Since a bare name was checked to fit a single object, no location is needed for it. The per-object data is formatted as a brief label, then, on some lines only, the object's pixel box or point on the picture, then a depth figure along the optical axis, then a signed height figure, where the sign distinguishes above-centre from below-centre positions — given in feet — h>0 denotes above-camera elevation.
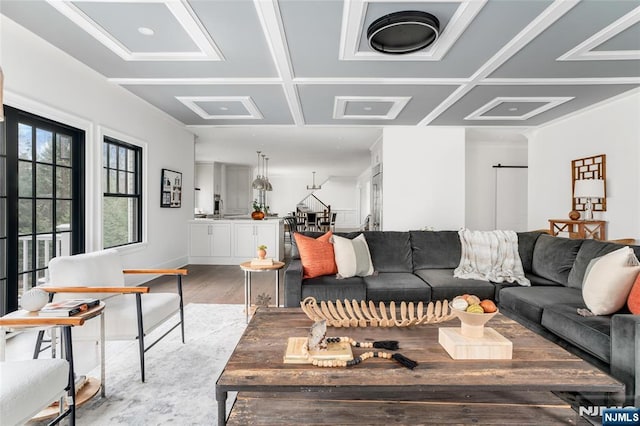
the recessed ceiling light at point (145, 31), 8.52 +4.94
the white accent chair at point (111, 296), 6.47 -1.99
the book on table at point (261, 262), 10.54 -1.73
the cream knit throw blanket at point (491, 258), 10.21 -1.58
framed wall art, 17.04 +1.26
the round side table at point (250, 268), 10.33 -1.88
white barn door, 23.25 +1.46
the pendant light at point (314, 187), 46.52 +3.61
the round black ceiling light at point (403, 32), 7.64 +4.69
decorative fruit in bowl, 4.70 -1.53
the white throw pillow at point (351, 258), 10.20 -1.53
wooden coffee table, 3.88 -2.14
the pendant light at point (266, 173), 28.48 +5.12
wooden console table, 13.96 -0.77
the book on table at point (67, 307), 5.14 -1.67
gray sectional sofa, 5.67 -2.20
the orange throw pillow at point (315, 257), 10.09 -1.49
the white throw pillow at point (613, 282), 6.61 -1.51
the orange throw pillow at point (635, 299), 6.24 -1.76
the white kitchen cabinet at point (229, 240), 20.61 -1.90
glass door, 8.82 +0.41
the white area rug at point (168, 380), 5.49 -3.57
